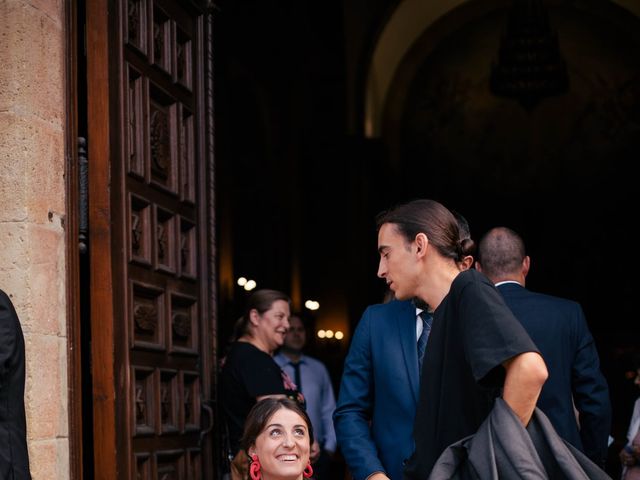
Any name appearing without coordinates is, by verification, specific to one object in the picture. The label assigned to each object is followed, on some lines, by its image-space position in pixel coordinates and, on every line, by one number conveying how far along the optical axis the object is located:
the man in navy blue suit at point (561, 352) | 5.47
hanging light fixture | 17.75
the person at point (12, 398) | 4.02
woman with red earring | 4.51
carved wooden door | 5.24
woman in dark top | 6.68
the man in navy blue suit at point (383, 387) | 4.70
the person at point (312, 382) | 9.02
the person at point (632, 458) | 8.41
